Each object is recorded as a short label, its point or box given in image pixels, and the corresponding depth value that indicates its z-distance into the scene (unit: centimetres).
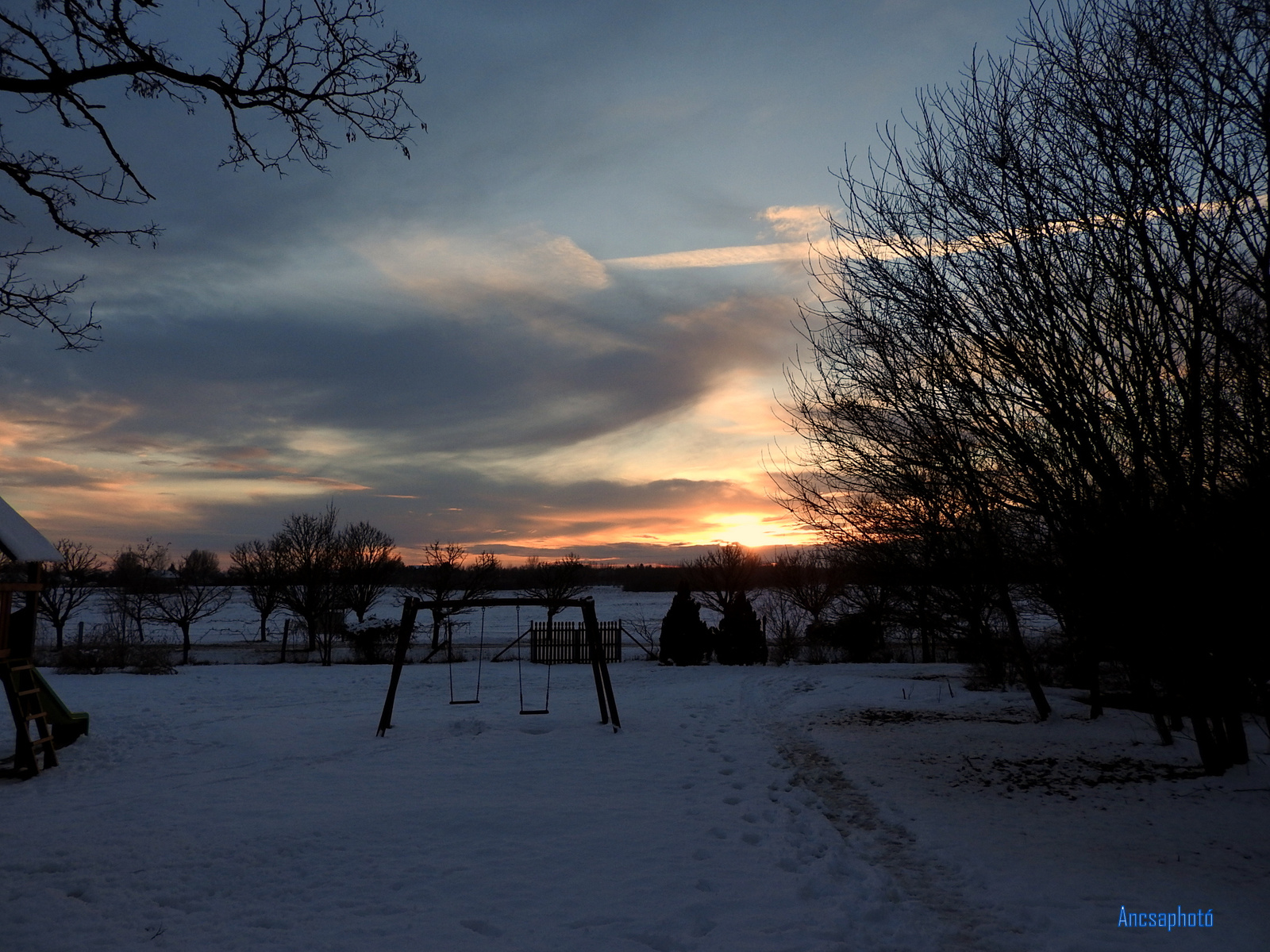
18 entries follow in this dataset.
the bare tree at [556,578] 4025
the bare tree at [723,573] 3419
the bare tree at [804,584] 3388
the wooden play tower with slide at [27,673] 925
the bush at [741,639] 2519
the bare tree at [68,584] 3136
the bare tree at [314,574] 2858
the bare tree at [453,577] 3556
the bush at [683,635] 2478
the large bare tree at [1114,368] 588
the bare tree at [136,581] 3238
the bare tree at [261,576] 3178
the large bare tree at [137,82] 500
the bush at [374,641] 2700
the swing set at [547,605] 1140
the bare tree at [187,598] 2882
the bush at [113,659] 2155
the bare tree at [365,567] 3312
